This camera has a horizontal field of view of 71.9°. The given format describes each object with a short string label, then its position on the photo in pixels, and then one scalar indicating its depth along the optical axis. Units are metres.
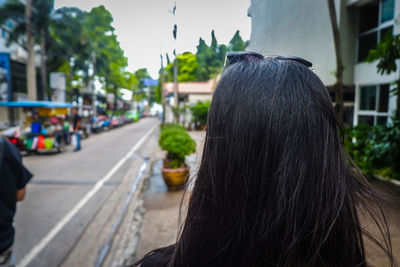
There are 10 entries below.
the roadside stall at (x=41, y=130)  10.58
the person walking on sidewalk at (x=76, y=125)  11.86
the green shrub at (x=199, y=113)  21.41
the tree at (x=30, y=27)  16.80
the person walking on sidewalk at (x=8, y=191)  1.83
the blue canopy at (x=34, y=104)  11.56
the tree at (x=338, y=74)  3.35
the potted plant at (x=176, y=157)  6.18
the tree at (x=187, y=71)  39.25
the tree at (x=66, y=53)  20.29
